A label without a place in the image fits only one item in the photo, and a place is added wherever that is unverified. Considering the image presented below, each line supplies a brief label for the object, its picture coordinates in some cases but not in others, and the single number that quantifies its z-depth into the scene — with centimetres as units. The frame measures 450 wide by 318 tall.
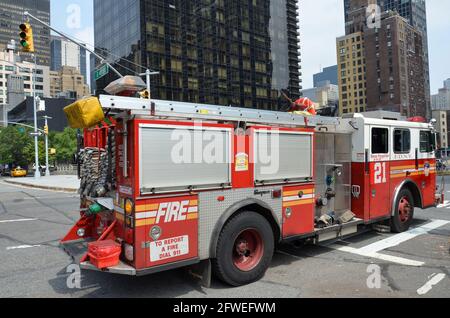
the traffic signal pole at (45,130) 3684
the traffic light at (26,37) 1255
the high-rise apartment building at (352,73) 13612
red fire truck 440
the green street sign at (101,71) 1496
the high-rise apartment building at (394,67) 12200
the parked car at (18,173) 5303
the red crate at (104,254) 431
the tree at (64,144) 5878
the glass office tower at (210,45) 7288
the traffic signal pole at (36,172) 3644
